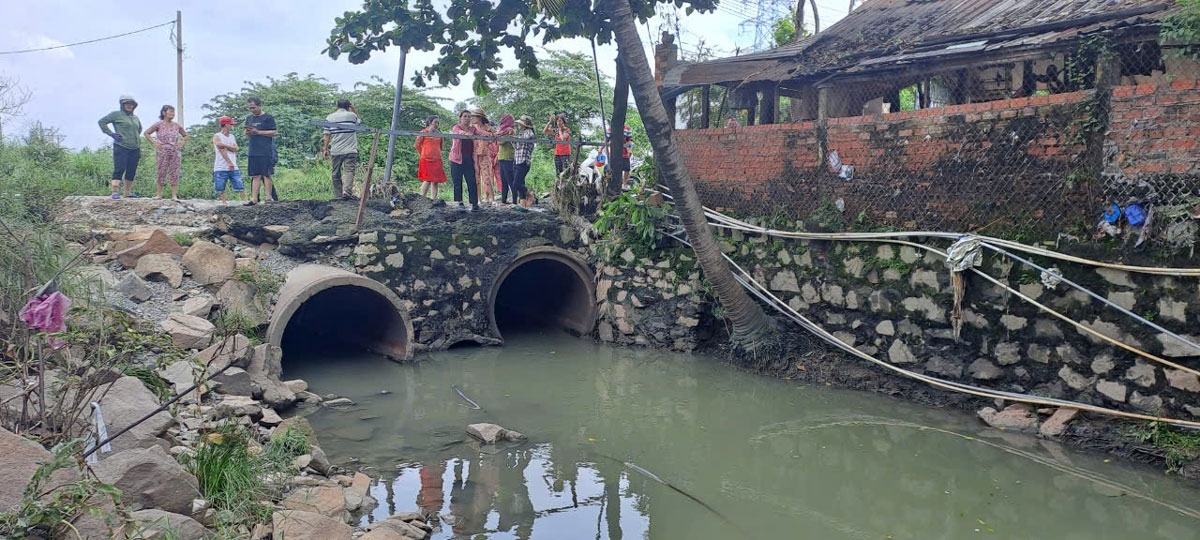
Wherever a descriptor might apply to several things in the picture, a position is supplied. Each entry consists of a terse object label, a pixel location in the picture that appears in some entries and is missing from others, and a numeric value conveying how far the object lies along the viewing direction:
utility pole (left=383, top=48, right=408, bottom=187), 11.27
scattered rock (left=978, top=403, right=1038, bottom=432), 6.65
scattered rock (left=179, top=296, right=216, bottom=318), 8.06
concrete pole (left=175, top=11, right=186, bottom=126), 20.27
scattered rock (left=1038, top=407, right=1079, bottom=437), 6.43
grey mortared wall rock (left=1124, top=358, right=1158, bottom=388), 6.05
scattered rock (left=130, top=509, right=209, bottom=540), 3.56
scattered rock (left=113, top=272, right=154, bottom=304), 8.01
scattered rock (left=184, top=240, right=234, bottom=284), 8.89
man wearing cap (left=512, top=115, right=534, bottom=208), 12.15
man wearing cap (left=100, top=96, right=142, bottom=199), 10.54
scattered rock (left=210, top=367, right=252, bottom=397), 6.78
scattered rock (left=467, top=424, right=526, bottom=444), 6.62
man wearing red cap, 10.87
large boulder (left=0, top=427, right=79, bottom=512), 3.39
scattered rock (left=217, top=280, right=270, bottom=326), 8.57
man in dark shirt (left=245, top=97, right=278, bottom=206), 10.80
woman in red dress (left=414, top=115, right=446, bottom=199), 11.77
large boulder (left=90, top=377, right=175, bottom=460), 4.65
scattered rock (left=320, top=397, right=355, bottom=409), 7.70
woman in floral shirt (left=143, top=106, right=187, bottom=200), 10.74
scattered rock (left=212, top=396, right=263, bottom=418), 6.11
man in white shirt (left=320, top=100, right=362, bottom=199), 11.06
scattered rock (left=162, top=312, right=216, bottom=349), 7.18
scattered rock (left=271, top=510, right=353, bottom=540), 4.17
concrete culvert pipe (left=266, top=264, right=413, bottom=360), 8.47
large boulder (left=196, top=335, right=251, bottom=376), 6.95
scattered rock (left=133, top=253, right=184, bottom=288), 8.62
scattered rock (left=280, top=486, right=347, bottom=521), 4.74
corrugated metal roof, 6.80
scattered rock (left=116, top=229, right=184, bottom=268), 8.83
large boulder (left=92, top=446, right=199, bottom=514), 3.83
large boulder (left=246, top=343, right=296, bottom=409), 7.31
